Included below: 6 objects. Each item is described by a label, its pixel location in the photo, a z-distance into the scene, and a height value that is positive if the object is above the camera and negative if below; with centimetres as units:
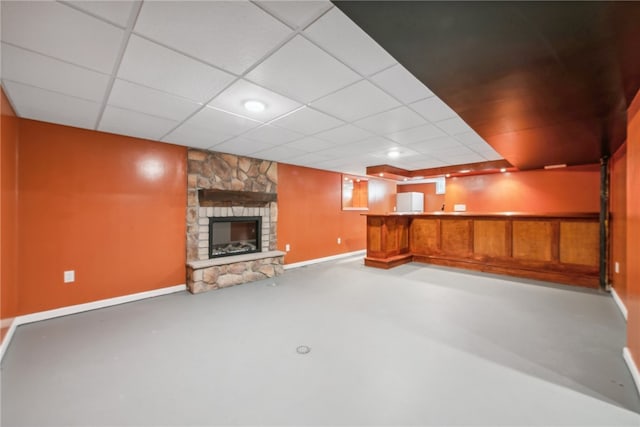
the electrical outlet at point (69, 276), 300 -74
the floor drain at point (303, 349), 215 -116
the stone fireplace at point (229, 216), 398 -6
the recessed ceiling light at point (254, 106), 238 +102
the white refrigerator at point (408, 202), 943 +37
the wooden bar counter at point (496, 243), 414 -60
